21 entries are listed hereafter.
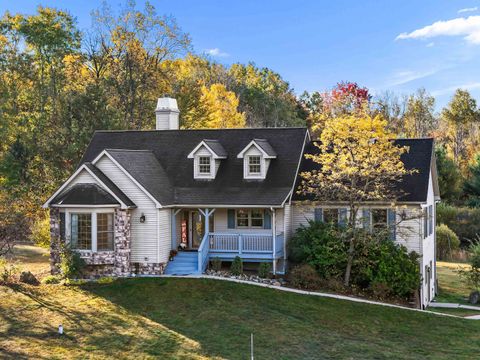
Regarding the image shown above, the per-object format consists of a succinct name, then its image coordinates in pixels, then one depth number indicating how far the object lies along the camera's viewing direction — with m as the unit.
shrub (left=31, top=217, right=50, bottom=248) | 31.64
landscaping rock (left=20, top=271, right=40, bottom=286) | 24.22
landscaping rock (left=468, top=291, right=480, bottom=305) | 26.84
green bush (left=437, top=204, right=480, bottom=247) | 45.22
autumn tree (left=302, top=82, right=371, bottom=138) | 63.22
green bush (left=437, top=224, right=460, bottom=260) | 41.03
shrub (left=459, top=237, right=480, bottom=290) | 27.84
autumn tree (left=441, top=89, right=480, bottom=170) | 69.31
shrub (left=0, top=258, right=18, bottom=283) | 24.16
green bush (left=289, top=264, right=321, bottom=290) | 23.69
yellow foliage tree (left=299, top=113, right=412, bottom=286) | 24.09
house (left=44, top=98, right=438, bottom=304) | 24.83
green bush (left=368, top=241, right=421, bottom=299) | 23.59
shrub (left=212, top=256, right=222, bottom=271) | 25.59
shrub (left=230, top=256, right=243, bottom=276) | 24.94
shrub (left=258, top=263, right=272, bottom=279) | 24.83
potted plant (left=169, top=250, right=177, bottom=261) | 26.08
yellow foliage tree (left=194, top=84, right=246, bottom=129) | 48.06
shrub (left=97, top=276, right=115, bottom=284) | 24.02
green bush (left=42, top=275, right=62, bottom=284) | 24.44
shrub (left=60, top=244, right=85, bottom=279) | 24.42
